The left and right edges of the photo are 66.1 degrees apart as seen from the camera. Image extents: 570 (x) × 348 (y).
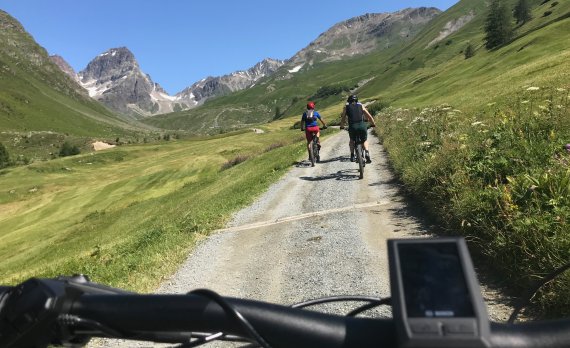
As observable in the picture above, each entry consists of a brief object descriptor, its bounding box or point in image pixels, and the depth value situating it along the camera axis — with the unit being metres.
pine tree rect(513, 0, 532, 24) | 160.00
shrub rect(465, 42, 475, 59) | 151.88
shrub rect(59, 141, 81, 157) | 118.77
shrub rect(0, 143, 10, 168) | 104.46
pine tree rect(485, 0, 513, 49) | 126.06
